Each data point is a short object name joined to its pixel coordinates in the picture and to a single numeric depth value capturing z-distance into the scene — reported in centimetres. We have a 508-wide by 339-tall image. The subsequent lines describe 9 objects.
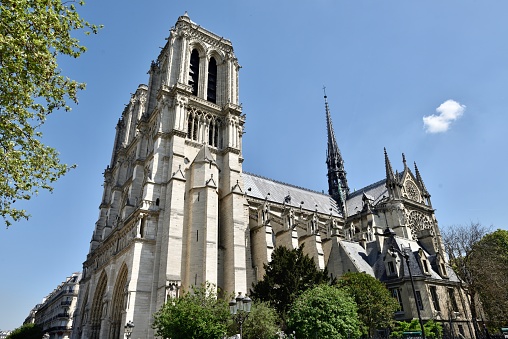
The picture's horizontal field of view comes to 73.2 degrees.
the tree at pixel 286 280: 2375
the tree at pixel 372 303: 2292
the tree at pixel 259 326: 2012
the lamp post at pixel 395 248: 1817
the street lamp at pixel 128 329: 1860
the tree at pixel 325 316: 1978
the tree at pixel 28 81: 1069
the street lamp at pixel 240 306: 1396
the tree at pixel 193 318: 1867
